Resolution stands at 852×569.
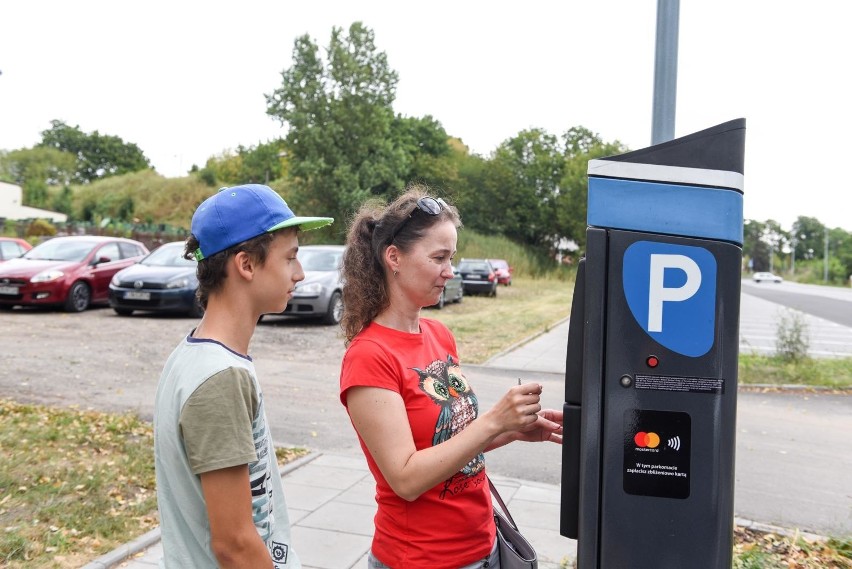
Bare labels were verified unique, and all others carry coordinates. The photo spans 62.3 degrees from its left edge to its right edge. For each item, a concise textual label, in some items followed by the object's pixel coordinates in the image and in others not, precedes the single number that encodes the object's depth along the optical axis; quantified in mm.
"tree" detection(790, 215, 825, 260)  120875
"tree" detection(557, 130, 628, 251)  55406
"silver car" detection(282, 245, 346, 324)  14305
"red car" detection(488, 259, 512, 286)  37119
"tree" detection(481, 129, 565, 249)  59750
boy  1568
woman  1892
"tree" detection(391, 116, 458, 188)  58219
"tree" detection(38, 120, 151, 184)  87750
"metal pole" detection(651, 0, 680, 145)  3293
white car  84062
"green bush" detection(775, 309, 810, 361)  11367
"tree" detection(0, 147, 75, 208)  76562
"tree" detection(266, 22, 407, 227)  41094
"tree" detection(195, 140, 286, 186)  54969
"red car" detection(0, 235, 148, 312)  14023
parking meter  1852
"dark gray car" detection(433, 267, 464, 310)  20922
